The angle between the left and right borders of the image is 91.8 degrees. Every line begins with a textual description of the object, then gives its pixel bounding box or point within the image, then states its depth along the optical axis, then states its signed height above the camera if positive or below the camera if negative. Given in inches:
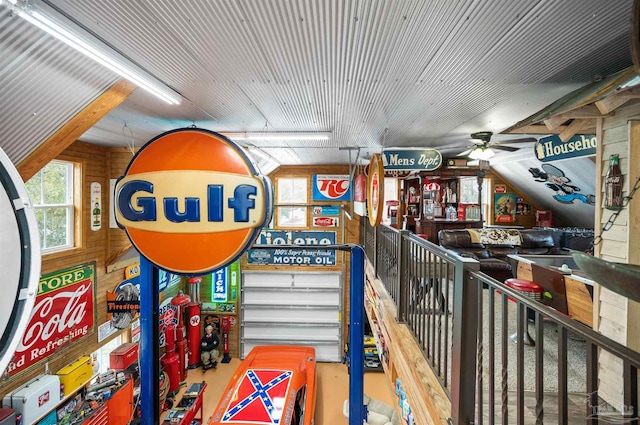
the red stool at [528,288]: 137.3 -34.8
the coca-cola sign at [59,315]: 186.1 -71.2
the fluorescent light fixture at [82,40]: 65.3 +41.6
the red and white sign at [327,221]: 386.9 -14.0
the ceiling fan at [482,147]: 202.1 +41.8
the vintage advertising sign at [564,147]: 131.8 +28.9
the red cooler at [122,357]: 241.0 -116.3
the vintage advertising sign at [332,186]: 385.7 +29.7
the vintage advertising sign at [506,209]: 421.7 +1.7
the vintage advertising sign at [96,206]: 234.5 +2.5
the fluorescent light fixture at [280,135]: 199.3 +48.4
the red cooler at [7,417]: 159.5 -108.1
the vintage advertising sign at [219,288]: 387.2 -98.1
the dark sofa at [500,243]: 272.2 -30.0
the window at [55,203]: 198.1 +3.8
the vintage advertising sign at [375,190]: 147.6 +10.1
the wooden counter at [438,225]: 334.6 -16.5
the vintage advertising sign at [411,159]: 198.5 +33.3
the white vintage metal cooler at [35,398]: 172.1 -108.5
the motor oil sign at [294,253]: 382.3 -53.9
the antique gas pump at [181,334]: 334.6 -137.0
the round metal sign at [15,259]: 39.9 -6.6
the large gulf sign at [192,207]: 75.5 +0.6
